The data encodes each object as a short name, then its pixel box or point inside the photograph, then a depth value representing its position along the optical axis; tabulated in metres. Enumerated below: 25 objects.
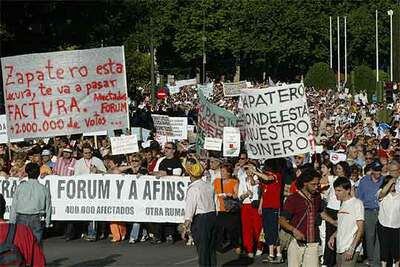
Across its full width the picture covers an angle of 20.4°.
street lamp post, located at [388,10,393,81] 76.22
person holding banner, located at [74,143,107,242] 18.58
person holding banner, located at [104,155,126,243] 18.16
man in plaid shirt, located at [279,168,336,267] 10.80
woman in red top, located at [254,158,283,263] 15.52
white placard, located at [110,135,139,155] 19.00
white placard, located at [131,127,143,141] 26.31
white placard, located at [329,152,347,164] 18.39
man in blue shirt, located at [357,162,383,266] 14.59
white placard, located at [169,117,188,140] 23.50
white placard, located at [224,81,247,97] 39.37
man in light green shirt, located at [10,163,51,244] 13.80
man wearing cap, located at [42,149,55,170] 19.31
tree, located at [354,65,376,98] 76.62
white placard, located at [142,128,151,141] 26.83
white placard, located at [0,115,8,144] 22.28
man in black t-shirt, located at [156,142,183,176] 18.12
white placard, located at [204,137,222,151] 20.61
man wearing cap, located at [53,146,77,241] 18.42
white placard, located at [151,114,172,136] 23.62
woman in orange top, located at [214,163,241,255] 15.96
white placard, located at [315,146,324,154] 20.14
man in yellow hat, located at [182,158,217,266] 13.38
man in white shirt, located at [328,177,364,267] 11.29
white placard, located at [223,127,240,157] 20.14
